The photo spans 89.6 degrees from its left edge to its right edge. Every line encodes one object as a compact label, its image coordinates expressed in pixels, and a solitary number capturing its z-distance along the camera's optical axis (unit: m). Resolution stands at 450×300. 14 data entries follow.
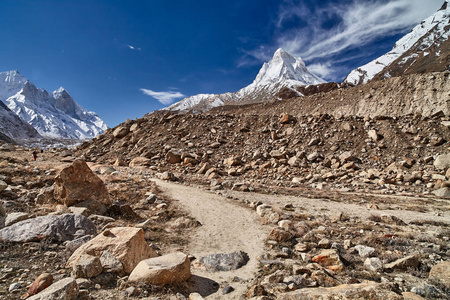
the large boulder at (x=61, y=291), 3.01
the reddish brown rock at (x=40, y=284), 3.43
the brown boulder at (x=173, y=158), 22.28
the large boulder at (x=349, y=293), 3.12
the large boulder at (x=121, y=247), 4.48
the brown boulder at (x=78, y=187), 8.42
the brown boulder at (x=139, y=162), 22.09
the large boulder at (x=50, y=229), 5.13
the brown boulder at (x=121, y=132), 30.35
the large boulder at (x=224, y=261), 5.42
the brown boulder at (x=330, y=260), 5.09
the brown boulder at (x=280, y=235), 6.93
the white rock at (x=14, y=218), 5.60
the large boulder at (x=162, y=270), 4.02
